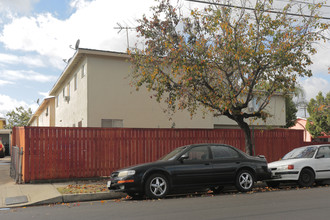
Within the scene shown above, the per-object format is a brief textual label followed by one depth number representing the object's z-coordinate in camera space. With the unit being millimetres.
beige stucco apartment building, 17516
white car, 11461
